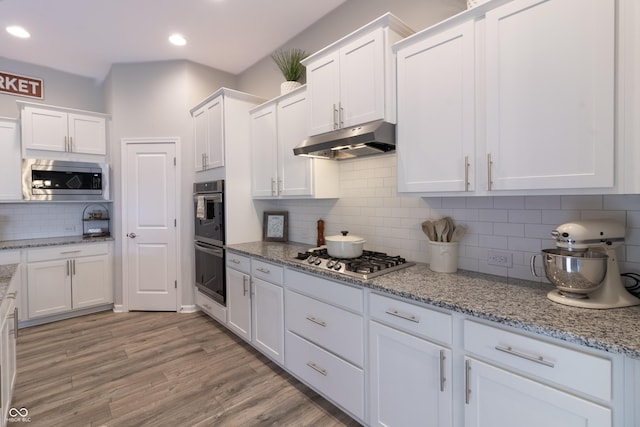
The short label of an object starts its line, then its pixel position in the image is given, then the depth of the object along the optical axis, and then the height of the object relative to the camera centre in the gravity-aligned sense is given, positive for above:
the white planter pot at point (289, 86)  2.89 +1.17
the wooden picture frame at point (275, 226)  3.39 -0.19
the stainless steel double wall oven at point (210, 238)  3.24 -0.32
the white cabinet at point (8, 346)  1.64 -0.81
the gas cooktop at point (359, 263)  1.88 -0.37
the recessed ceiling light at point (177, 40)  3.23 +1.84
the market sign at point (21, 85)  3.65 +1.55
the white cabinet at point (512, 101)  1.23 +0.51
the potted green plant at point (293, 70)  2.90 +1.35
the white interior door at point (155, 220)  3.79 -0.12
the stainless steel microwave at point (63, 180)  3.53 +0.38
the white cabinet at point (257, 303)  2.44 -0.82
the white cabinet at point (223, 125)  3.24 +0.93
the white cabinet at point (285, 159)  2.70 +0.50
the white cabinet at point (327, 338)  1.83 -0.85
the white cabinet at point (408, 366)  1.42 -0.80
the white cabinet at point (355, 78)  1.96 +0.92
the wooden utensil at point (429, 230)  2.00 -0.14
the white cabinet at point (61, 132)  3.50 +0.95
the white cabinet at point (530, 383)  1.02 -0.65
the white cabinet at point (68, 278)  3.42 -0.79
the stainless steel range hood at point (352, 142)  1.92 +0.47
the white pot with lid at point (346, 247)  2.21 -0.27
